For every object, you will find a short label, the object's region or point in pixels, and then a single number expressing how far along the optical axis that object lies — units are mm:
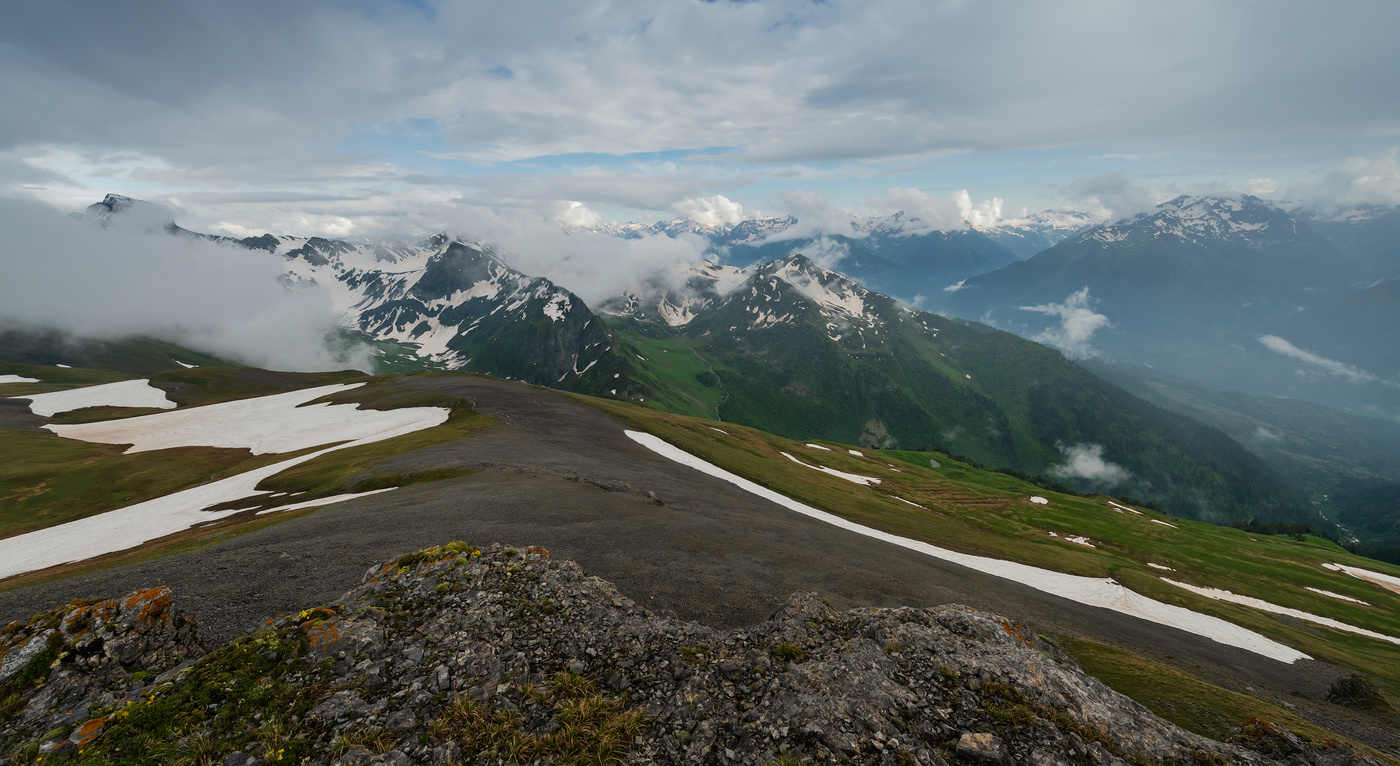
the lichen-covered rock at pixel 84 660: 8664
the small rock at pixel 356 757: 8266
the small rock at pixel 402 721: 9040
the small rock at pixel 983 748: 9452
